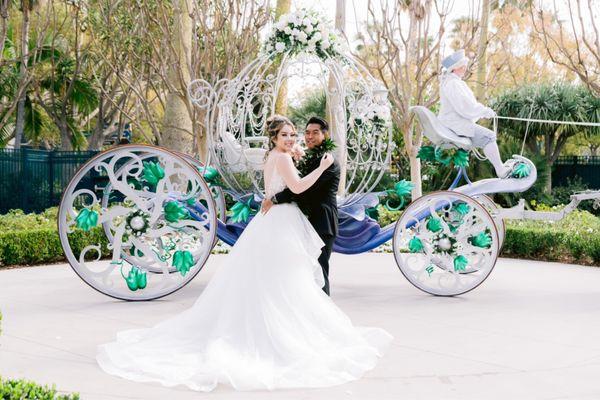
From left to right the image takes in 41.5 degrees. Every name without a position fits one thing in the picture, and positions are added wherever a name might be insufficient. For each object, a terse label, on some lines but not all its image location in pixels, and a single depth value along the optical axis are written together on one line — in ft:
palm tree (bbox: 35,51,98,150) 72.34
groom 21.39
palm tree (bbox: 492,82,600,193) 66.80
